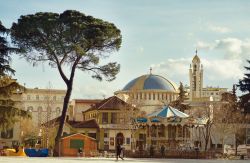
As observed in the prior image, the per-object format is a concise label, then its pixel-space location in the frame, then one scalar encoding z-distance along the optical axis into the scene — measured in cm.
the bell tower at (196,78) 14162
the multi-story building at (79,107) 10894
